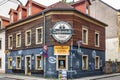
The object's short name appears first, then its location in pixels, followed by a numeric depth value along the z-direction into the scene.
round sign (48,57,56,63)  10.86
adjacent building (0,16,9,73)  15.24
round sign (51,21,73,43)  10.98
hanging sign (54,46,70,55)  10.85
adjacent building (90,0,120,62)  17.20
